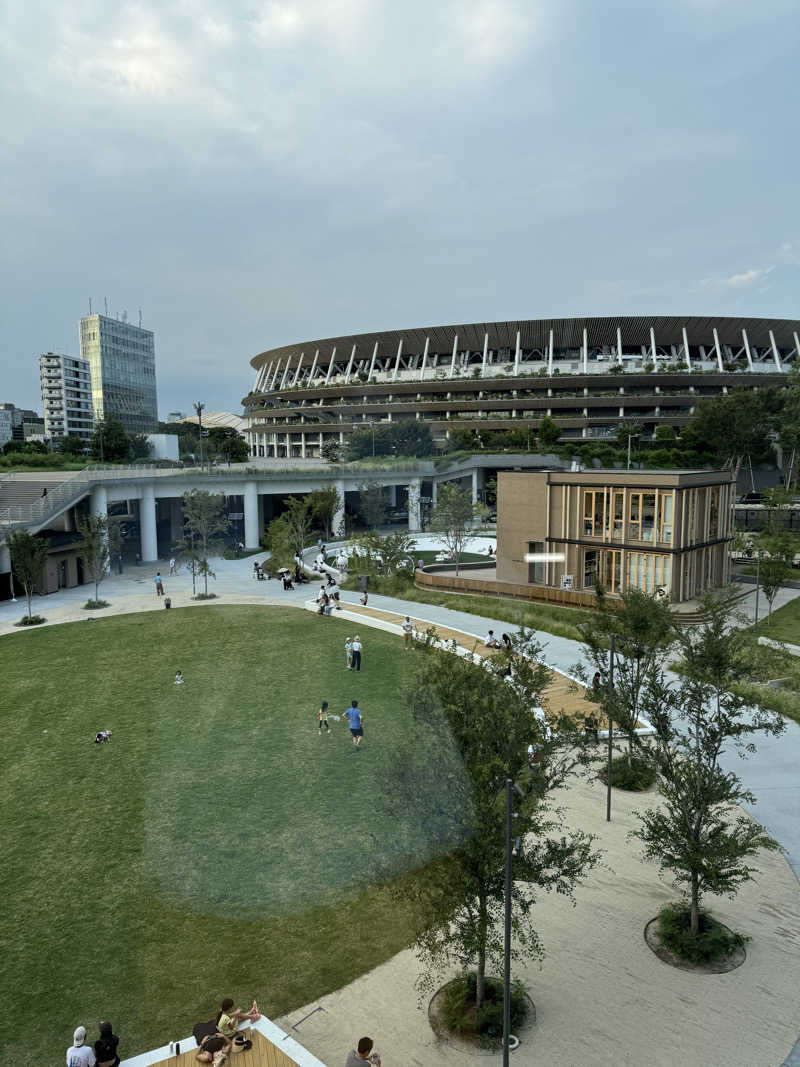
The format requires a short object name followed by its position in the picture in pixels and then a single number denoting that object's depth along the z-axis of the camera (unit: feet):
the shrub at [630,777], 54.60
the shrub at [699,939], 35.65
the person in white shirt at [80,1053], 27.78
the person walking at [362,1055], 26.99
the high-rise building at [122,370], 527.81
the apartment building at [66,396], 507.71
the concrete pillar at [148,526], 166.91
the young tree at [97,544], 122.52
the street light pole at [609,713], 49.64
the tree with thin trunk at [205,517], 138.21
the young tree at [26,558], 112.16
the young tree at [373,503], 195.72
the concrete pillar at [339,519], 195.31
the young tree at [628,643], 49.96
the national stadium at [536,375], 291.38
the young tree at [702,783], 34.47
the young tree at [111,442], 283.38
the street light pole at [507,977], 27.09
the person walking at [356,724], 60.63
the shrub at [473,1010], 31.42
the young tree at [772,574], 99.71
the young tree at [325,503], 181.88
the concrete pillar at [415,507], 211.20
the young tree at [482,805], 30.30
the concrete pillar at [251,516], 181.78
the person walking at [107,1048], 28.37
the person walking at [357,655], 82.48
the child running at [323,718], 63.62
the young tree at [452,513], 148.23
